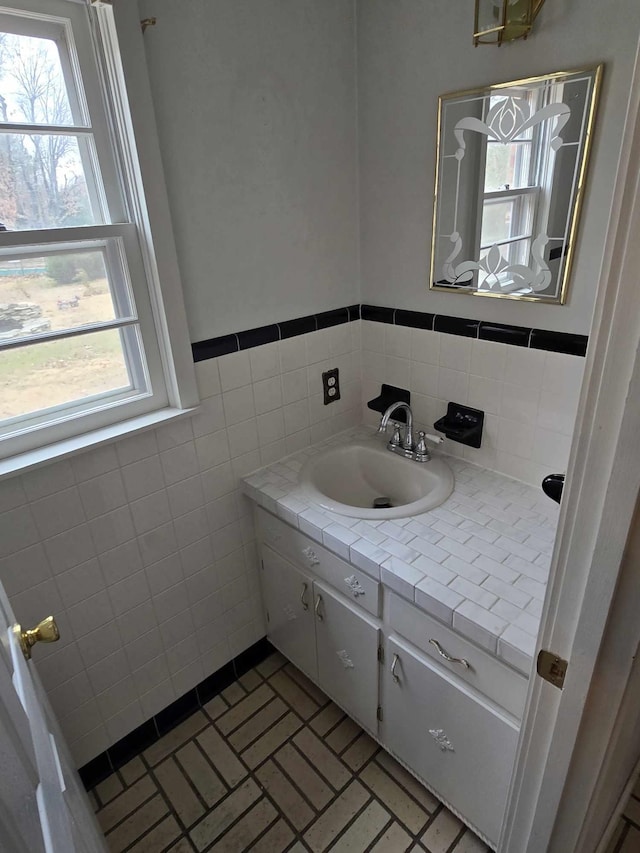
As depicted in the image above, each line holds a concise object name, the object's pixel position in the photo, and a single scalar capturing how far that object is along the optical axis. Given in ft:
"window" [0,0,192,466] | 3.83
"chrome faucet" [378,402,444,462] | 5.86
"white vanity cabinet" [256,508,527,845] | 4.05
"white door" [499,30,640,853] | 1.91
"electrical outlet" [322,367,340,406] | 6.31
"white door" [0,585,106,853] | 1.47
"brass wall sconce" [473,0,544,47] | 4.04
